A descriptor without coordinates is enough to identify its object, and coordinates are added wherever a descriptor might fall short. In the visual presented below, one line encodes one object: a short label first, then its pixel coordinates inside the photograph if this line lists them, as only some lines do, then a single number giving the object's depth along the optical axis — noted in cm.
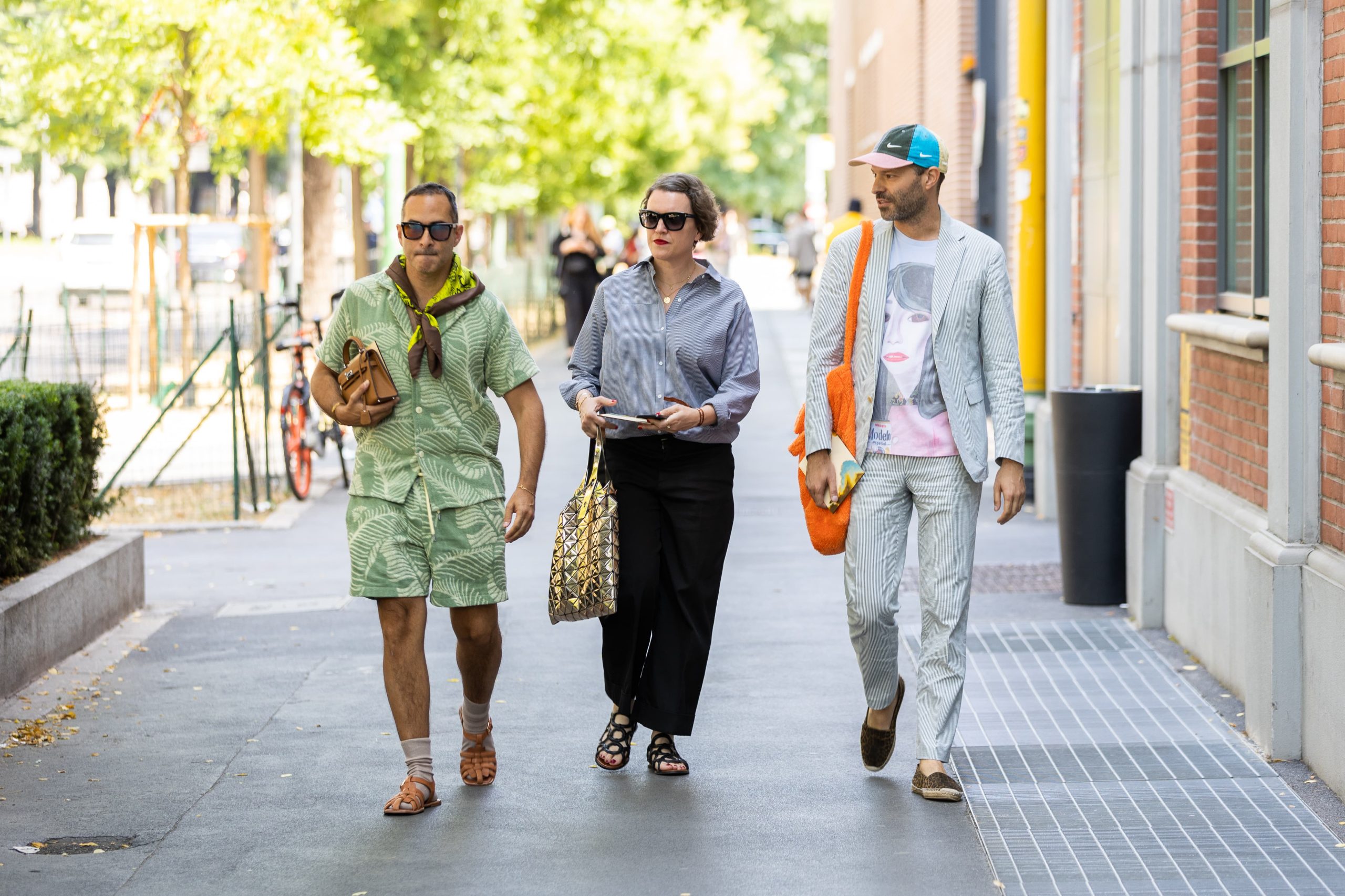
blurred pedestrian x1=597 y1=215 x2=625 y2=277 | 3669
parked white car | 3872
